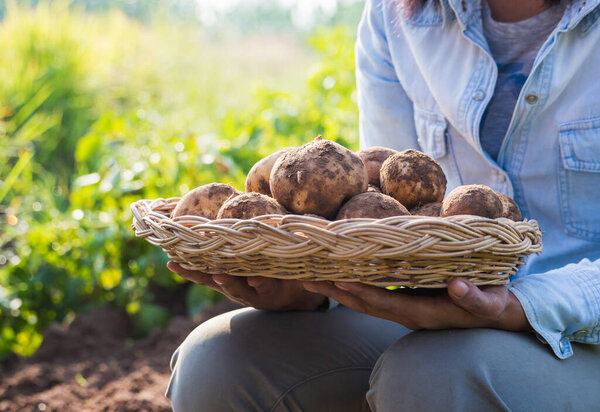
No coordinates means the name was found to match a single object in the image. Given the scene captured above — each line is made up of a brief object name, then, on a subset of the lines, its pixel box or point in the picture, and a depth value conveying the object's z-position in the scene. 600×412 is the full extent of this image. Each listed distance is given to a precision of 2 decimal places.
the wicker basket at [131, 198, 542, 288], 1.14
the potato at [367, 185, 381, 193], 1.45
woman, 1.26
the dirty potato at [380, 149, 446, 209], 1.39
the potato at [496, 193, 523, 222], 1.37
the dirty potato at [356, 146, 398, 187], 1.57
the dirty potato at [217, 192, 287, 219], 1.32
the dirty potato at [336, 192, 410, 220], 1.28
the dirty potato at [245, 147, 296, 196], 1.55
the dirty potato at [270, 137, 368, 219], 1.35
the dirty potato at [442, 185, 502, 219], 1.28
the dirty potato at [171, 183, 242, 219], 1.44
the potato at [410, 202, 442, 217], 1.35
